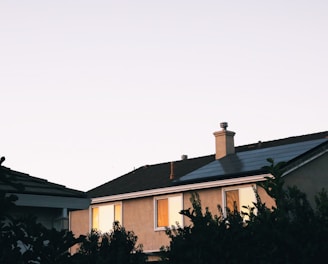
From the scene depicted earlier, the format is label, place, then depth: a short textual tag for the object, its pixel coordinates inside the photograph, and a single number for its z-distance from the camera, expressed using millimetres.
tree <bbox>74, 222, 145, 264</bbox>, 10297
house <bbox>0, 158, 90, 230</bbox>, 13373
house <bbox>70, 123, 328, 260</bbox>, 28938
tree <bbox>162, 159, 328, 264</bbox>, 9664
